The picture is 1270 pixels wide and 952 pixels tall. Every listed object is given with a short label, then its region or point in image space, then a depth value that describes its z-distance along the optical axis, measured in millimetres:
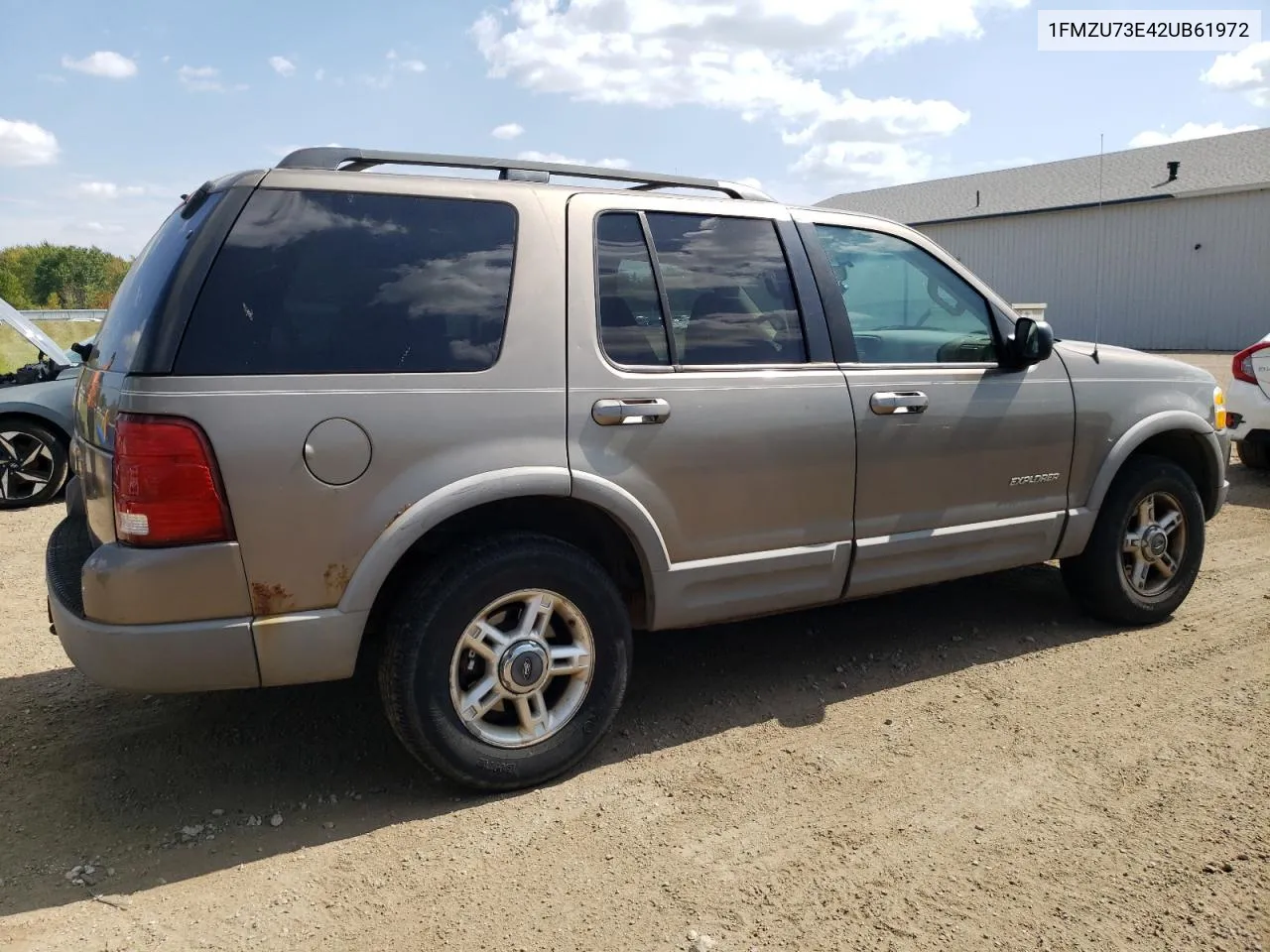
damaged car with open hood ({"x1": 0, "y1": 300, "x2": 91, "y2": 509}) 8148
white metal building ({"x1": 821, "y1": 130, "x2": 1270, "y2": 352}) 25328
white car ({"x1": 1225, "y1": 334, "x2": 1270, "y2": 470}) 8086
